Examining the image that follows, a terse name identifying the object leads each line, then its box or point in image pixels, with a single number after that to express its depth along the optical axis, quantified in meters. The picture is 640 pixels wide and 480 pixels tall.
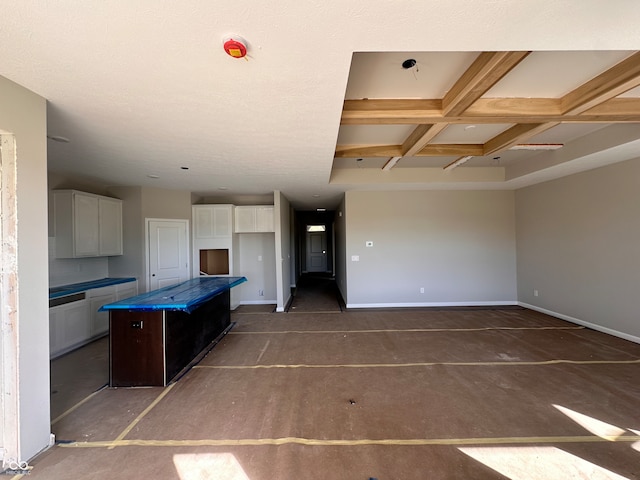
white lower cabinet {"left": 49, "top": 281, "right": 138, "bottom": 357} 3.41
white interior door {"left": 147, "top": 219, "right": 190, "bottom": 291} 4.95
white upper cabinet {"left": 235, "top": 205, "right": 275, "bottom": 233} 5.97
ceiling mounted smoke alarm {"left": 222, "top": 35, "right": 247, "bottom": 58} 1.34
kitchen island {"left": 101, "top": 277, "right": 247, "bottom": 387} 2.71
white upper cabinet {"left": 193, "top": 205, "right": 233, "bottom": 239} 5.80
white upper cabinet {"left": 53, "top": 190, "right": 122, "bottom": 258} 3.85
